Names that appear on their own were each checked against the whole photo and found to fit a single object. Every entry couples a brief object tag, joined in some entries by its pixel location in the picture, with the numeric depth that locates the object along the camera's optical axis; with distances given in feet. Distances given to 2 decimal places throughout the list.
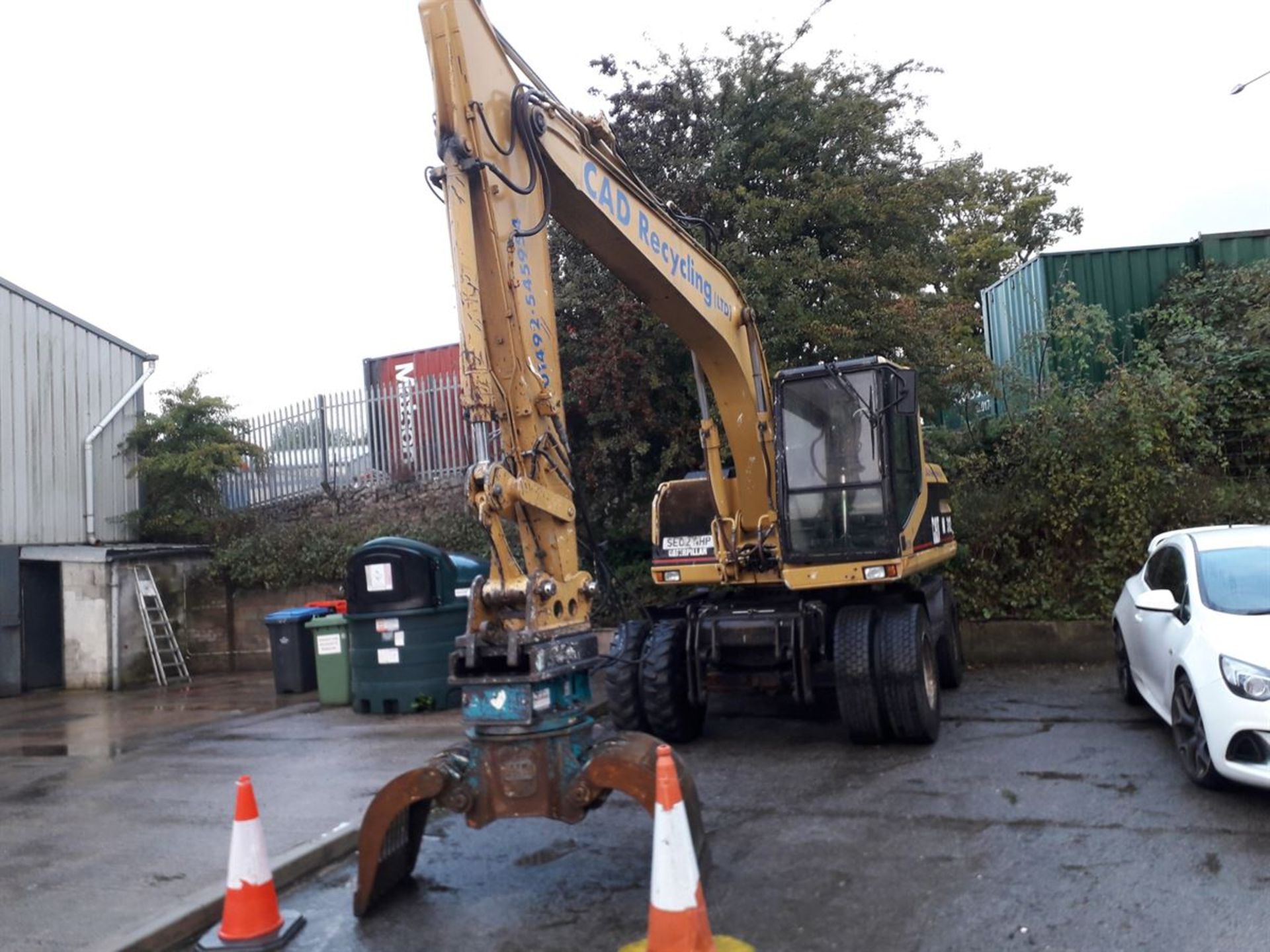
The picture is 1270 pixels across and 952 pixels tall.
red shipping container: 55.57
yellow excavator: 17.98
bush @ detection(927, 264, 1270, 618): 41.65
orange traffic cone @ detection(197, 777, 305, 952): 17.01
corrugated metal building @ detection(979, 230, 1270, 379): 52.29
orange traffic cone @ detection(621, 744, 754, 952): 14.52
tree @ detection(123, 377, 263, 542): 55.83
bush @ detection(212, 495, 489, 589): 51.47
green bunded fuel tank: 35.91
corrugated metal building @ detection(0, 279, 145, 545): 50.85
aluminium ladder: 50.14
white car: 20.30
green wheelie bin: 38.32
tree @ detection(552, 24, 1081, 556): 45.03
